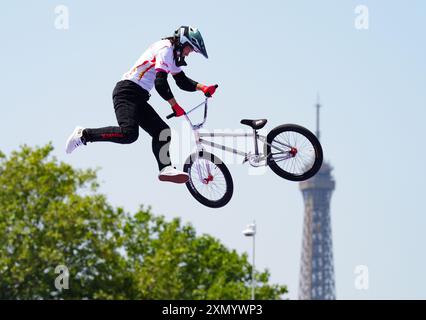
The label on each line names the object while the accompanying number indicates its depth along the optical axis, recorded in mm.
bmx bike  17734
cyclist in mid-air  17141
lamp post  48516
